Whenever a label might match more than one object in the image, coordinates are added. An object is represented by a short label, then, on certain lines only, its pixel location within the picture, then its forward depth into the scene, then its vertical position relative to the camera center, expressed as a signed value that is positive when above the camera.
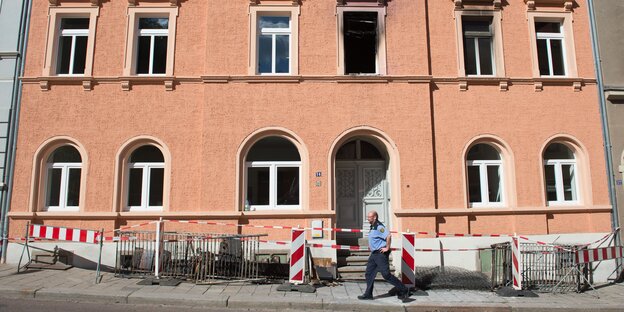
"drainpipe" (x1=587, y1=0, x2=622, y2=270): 11.25 +2.39
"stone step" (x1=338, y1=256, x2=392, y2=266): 10.37 -1.27
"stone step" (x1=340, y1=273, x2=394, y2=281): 9.77 -1.59
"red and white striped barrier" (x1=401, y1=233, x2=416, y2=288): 8.38 -1.06
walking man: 7.74 -0.96
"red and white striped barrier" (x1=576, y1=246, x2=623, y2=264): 9.00 -1.02
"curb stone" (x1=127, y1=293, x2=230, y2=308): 7.49 -1.60
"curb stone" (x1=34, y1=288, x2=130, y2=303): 7.65 -1.56
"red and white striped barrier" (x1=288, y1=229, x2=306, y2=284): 8.31 -1.00
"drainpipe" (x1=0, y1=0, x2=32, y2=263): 10.62 +2.30
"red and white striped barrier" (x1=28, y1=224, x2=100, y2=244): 9.36 -0.53
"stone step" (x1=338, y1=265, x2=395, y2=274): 10.08 -1.43
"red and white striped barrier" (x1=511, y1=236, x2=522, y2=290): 8.34 -1.13
